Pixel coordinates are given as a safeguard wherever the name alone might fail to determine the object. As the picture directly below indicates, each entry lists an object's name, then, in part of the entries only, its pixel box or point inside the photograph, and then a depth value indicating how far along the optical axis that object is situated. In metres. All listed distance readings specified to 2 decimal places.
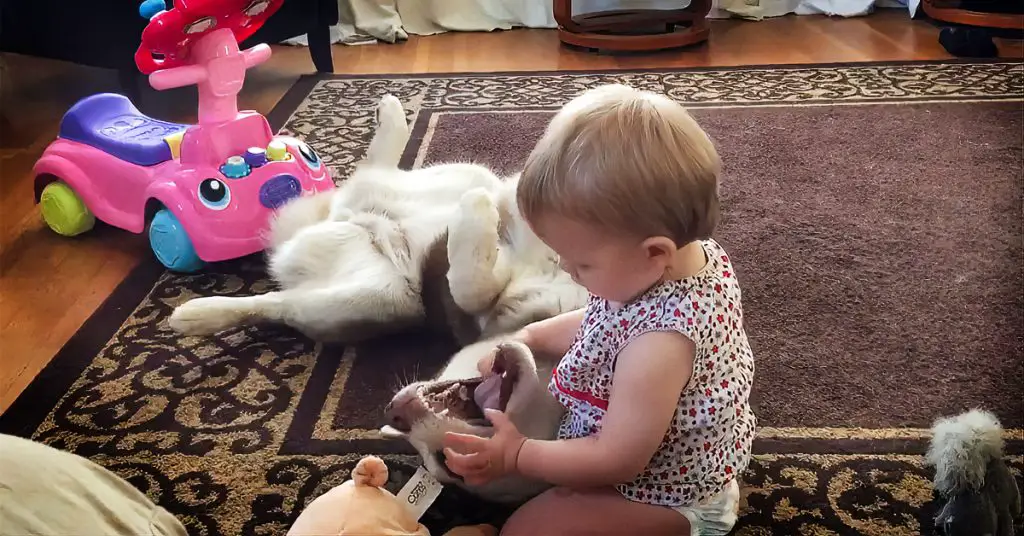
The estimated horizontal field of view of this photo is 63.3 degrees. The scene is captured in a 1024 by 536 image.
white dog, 1.30
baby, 0.78
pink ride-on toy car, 1.61
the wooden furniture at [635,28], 3.24
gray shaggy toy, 0.97
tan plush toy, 0.83
